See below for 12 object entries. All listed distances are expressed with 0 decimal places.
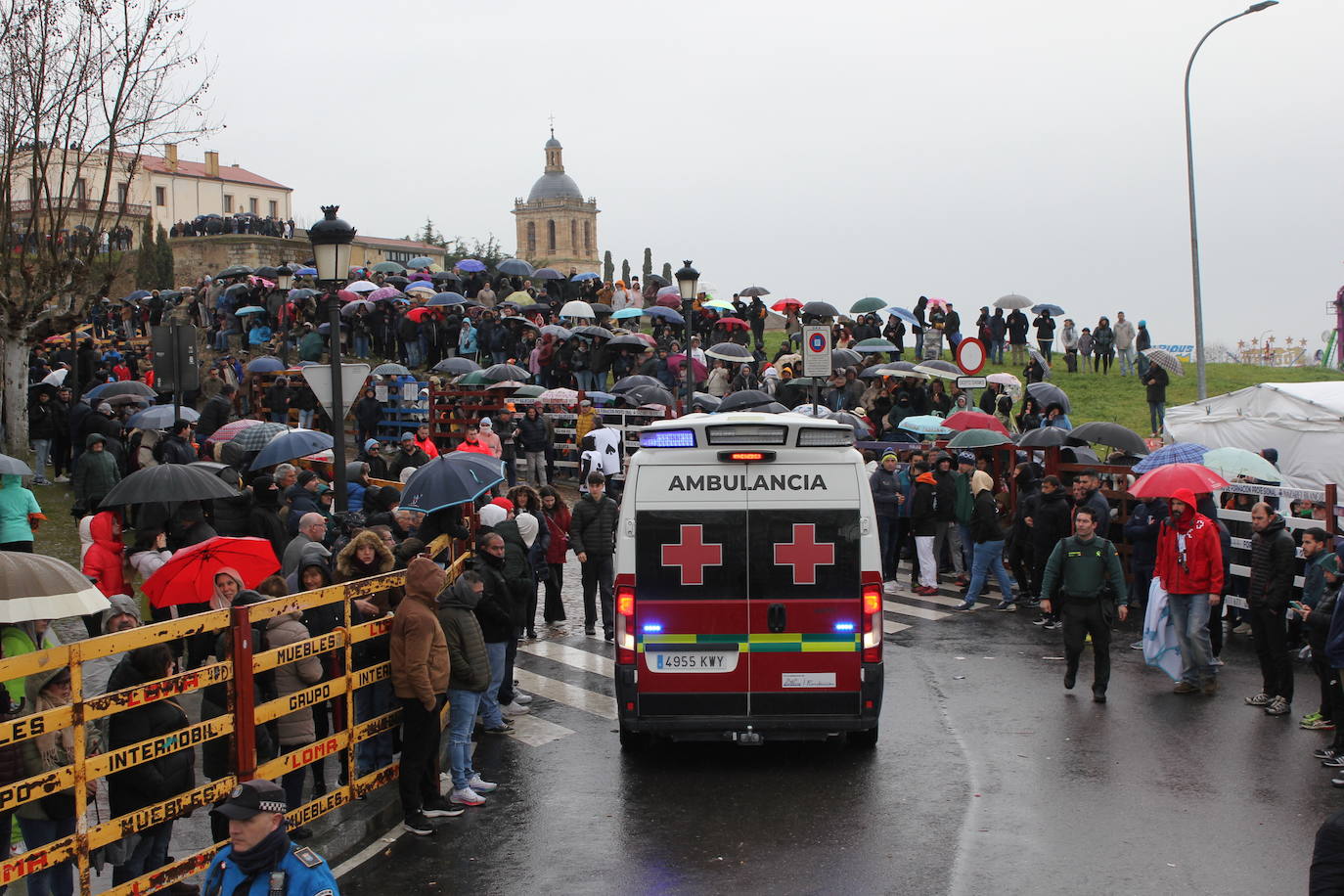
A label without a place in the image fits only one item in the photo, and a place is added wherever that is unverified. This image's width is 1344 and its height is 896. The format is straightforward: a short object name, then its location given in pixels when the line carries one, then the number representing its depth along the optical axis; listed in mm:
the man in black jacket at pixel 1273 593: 11258
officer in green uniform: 11953
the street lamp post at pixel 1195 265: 26859
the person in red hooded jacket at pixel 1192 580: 12078
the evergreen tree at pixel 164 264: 77375
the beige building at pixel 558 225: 172625
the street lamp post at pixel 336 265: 12859
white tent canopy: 19828
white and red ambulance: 9633
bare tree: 23328
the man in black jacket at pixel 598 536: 14727
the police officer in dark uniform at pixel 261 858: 4695
